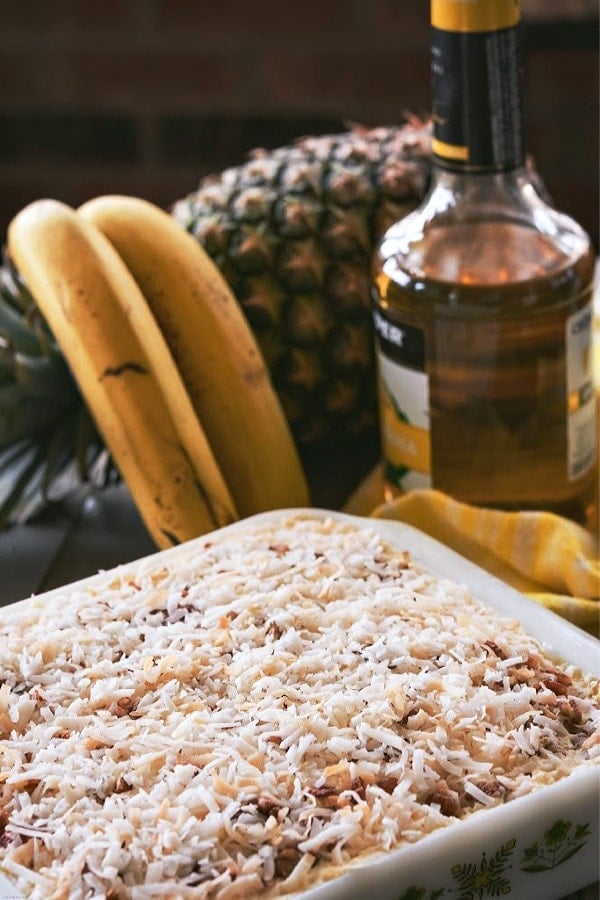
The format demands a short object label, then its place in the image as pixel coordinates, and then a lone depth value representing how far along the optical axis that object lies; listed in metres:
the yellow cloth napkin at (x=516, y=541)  0.91
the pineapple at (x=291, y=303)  1.00
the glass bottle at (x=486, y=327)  0.92
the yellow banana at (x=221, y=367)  0.96
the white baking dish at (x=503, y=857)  0.73
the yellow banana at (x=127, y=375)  0.94
